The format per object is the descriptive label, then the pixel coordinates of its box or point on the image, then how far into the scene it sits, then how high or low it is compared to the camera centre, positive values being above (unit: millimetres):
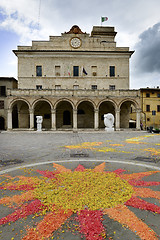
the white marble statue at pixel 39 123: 23133 -587
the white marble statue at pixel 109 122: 22516 -473
